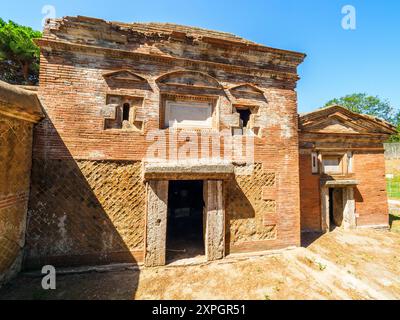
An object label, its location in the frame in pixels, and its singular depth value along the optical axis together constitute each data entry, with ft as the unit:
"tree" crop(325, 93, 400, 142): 138.21
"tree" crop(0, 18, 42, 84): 42.45
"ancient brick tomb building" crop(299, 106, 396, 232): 27.25
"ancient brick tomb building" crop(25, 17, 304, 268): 16.15
